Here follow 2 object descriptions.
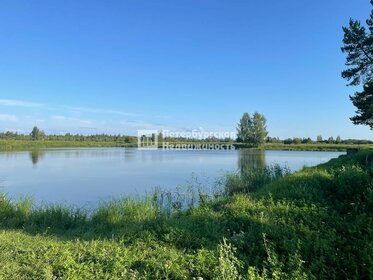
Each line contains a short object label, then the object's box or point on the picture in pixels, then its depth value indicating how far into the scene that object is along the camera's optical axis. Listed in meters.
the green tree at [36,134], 84.31
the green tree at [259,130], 73.31
